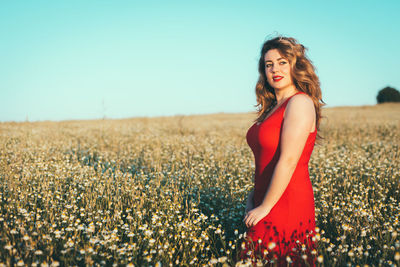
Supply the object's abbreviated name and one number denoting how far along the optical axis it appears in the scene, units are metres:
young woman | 2.30
